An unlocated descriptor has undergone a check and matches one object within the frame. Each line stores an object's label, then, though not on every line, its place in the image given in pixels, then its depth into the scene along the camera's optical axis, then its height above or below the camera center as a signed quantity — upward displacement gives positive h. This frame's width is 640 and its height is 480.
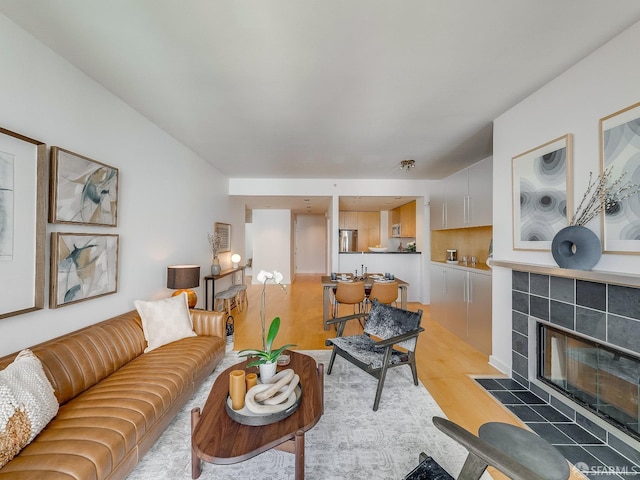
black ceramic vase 1.75 -0.03
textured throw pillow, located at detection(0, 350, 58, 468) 1.16 -0.77
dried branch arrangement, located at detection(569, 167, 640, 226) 1.62 +0.31
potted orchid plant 1.70 -0.75
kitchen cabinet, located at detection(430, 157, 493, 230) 3.56 +0.68
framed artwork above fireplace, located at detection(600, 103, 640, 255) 1.56 +0.47
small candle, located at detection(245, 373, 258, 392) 1.60 -0.84
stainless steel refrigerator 8.75 +0.07
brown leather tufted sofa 1.19 -0.95
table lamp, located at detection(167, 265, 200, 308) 3.00 -0.41
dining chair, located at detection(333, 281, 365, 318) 3.92 -0.74
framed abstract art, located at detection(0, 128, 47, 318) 1.55 +0.11
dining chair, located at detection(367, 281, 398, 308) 3.90 -0.71
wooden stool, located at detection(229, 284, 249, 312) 4.80 -1.13
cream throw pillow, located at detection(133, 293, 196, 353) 2.38 -0.74
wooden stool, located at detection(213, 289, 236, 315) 4.23 -0.95
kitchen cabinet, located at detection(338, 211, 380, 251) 8.63 +0.56
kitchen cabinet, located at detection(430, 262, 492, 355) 3.29 -0.85
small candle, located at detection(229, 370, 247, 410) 1.46 -0.82
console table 4.19 -0.78
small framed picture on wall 4.92 +0.13
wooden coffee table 1.22 -0.95
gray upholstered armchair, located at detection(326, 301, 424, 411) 2.25 -0.97
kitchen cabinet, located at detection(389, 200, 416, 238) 6.33 +0.57
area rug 1.57 -1.35
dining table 4.18 -0.73
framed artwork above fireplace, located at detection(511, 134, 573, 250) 2.03 +0.42
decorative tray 1.39 -0.93
